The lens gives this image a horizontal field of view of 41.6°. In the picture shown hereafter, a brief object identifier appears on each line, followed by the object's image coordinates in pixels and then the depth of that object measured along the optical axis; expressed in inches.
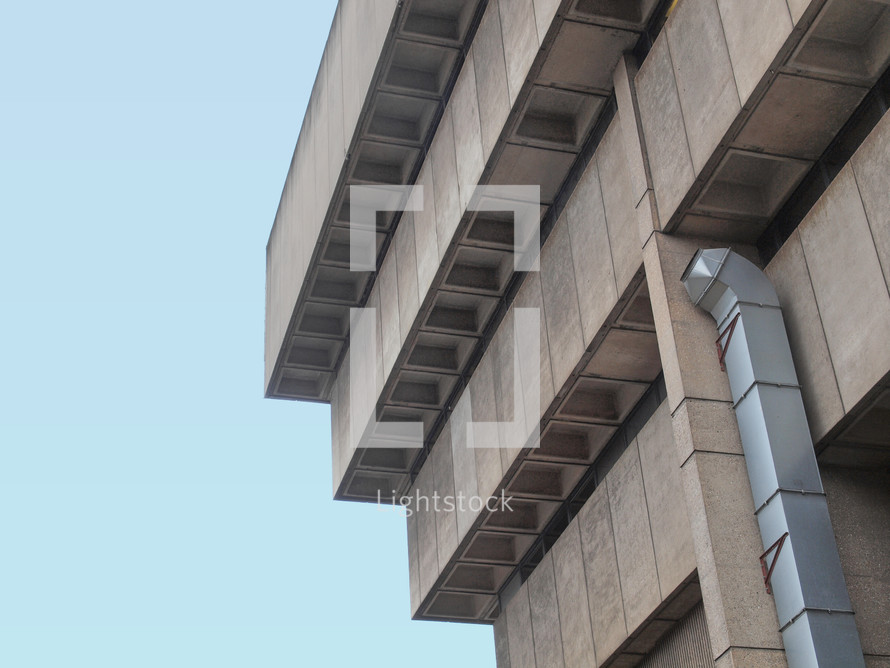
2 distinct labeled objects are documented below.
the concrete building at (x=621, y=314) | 623.2
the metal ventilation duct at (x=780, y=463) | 583.2
